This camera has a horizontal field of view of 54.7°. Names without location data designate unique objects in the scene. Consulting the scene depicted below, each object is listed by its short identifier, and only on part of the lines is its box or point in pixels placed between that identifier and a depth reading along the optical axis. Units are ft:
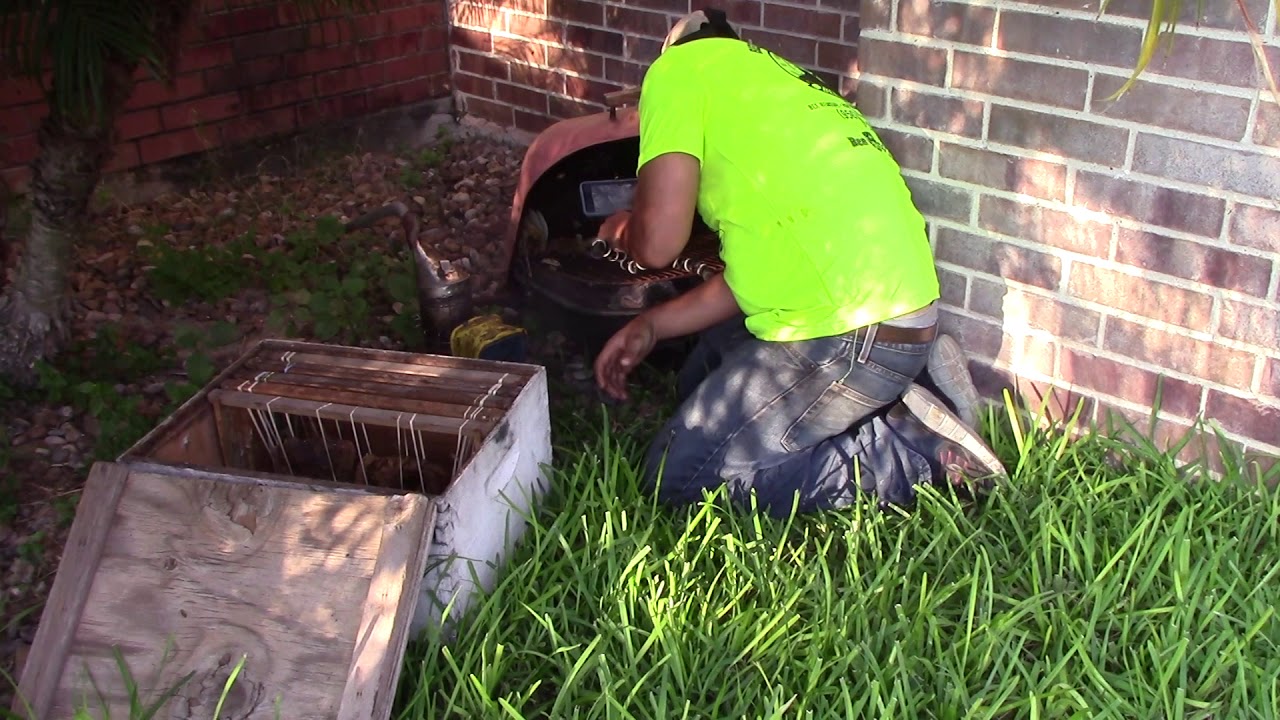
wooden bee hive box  7.14
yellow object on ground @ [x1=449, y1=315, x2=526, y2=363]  10.47
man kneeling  9.30
